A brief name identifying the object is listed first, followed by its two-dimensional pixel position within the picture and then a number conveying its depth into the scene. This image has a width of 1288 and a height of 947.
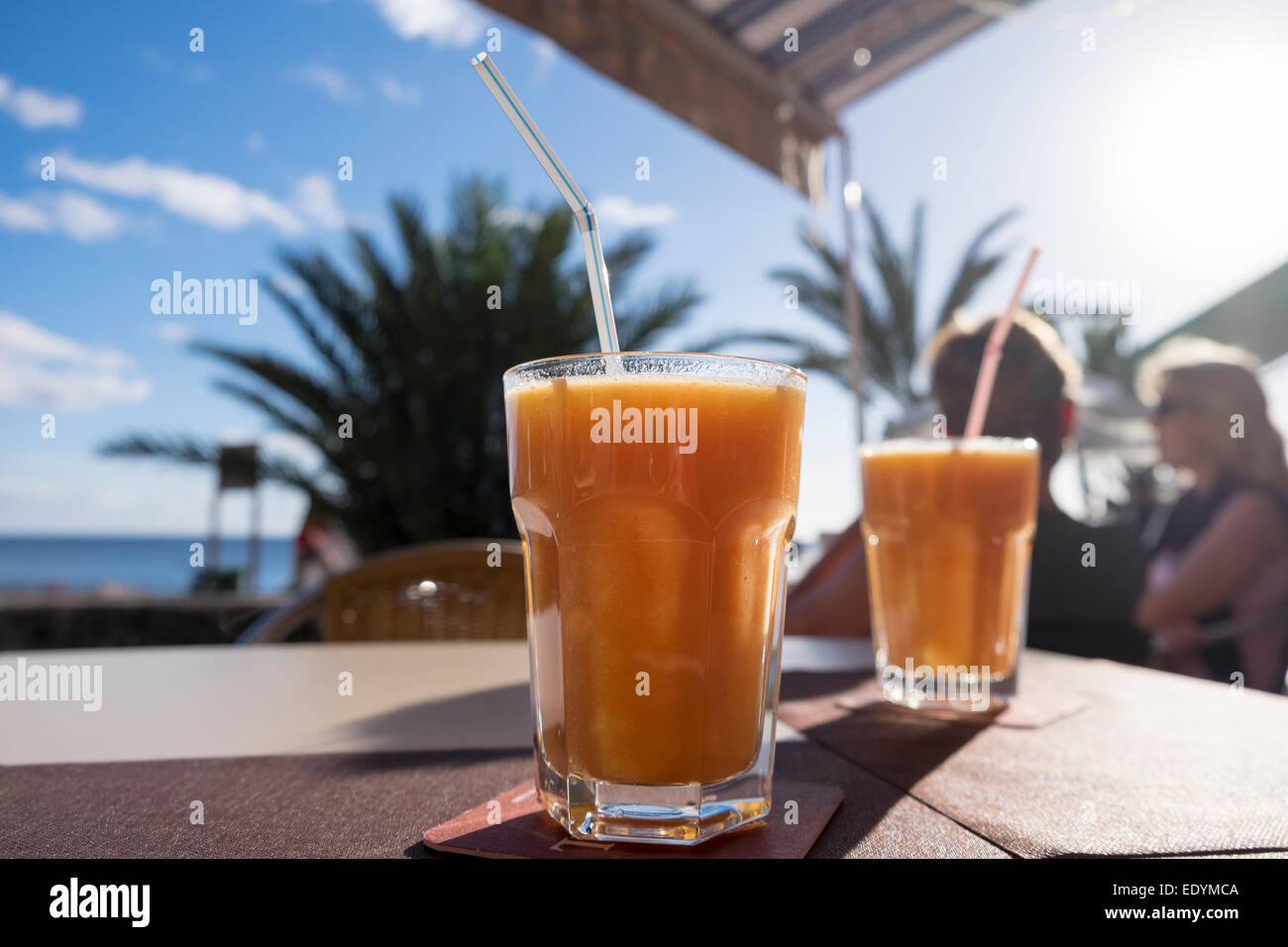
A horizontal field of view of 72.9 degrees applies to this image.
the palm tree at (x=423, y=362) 7.34
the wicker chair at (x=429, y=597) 2.10
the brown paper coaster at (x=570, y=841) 0.55
